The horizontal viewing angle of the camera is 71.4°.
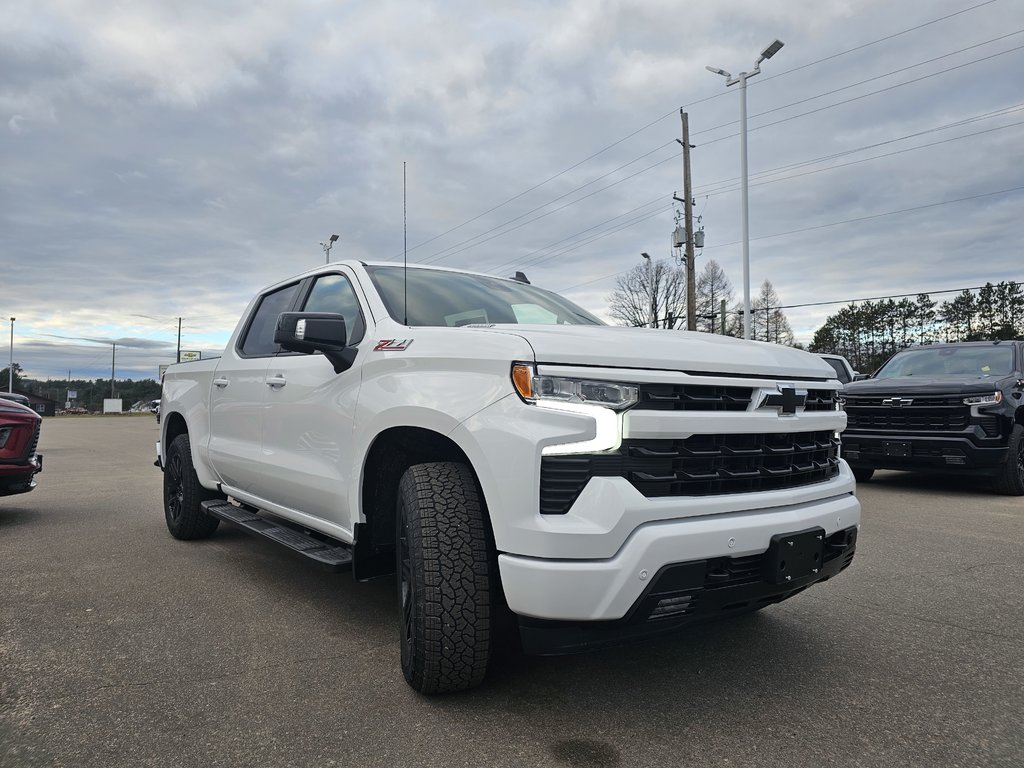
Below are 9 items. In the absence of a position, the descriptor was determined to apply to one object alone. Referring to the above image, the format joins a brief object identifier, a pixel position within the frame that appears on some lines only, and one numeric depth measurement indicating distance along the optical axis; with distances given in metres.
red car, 5.57
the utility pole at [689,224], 23.77
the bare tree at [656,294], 48.00
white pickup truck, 2.17
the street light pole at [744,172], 19.77
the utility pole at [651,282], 47.75
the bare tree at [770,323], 62.31
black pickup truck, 7.19
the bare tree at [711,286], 52.22
